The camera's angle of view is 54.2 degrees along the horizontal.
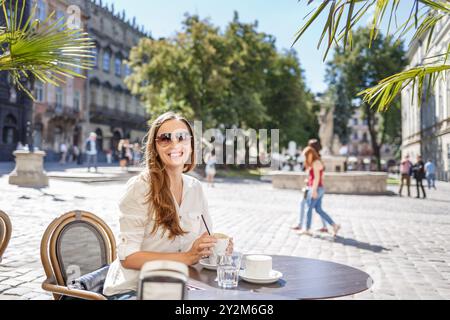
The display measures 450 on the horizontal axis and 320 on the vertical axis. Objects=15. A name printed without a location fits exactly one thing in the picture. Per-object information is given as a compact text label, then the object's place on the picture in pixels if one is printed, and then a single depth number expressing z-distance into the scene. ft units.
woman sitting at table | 6.91
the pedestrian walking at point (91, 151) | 64.63
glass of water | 6.59
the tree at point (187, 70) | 86.43
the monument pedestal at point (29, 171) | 43.36
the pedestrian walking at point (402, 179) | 37.96
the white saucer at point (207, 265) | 7.38
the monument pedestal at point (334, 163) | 66.49
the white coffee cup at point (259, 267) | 6.91
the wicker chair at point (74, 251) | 7.50
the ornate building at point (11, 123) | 42.04
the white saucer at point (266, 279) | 6.79
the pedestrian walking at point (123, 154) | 74.50
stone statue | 73.99
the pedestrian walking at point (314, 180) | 25.61
